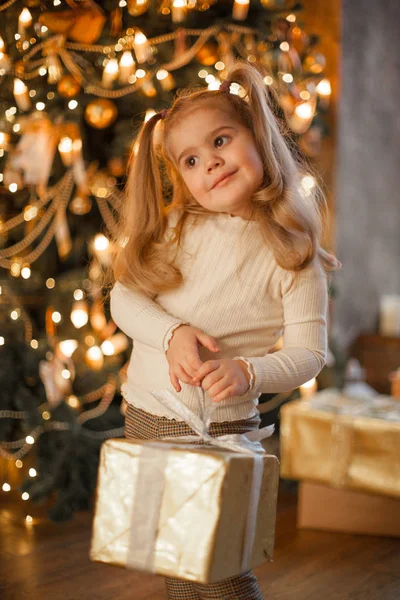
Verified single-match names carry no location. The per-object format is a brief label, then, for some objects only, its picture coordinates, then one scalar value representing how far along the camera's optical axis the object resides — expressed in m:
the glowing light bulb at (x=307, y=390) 2.76
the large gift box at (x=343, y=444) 2.24
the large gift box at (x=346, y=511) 2.30
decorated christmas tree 2.24
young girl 1.17
